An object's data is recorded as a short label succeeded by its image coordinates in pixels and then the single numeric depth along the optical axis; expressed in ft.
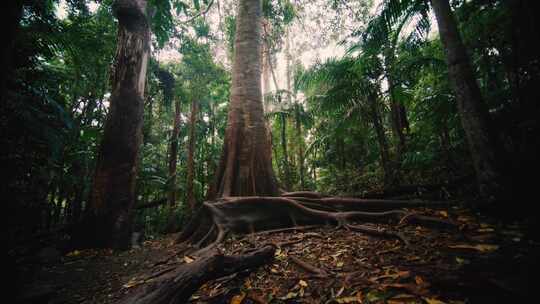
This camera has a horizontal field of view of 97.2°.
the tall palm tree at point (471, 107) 8.14
